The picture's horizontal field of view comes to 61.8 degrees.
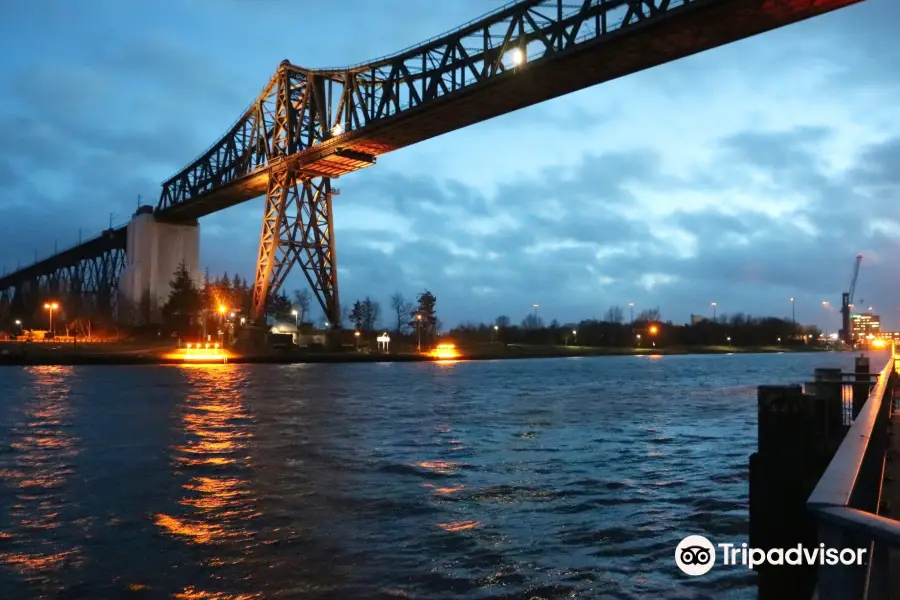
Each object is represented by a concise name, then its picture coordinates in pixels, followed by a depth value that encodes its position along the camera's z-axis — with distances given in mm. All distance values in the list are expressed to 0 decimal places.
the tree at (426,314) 149250
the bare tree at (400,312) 172925
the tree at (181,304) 90938
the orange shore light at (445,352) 103938
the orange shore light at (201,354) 73000
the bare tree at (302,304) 157625
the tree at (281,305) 133425
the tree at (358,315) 165375
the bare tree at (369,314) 165875
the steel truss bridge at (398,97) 36906
